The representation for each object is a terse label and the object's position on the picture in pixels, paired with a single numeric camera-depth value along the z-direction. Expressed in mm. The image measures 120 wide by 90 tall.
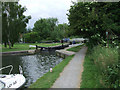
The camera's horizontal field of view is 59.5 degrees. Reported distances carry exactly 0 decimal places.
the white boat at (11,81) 5523
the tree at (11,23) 25108
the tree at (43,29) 55689
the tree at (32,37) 48257
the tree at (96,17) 12694
